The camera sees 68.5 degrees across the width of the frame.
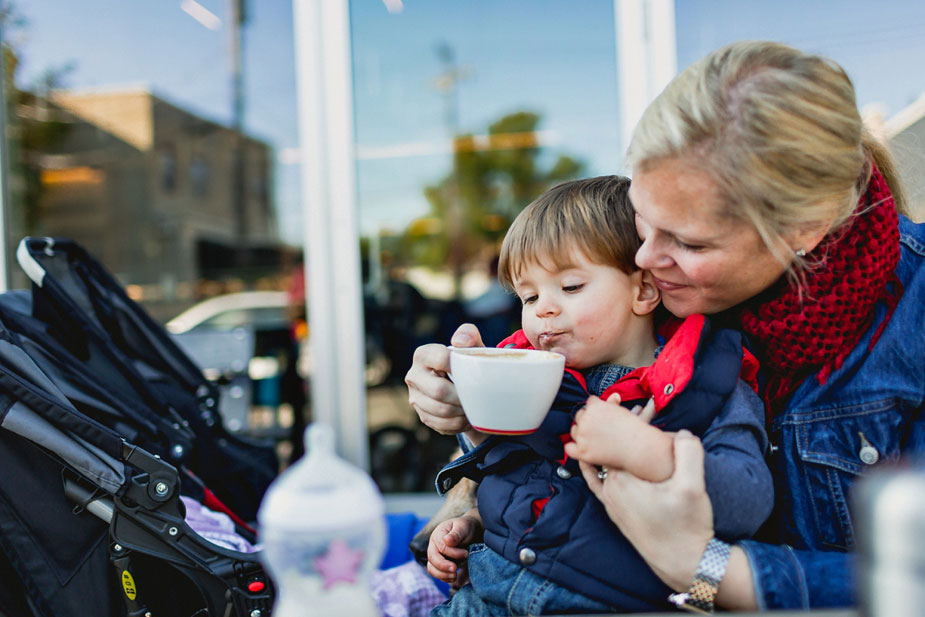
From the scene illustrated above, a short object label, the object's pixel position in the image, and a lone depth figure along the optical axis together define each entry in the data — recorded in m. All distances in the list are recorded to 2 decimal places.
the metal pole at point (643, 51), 2.79
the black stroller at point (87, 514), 1.23
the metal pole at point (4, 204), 3.32
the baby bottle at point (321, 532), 0.59
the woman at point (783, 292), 0.88
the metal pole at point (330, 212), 2.99
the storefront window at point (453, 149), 5.27
